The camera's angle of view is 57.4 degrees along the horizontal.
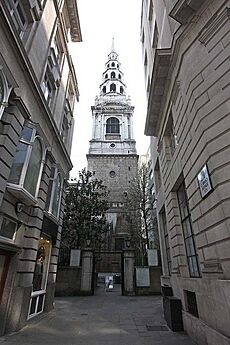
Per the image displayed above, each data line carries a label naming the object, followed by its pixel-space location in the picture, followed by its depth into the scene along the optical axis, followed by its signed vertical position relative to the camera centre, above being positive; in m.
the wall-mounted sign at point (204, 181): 5.46 +2.36
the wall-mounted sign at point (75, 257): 17.70 +1.66
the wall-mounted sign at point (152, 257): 18.17 +1.72
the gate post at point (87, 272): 16.84 +0.50
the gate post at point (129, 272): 17.01 +0.51
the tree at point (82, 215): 24.22 +6.92
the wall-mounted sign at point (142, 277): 17.19 +0.14
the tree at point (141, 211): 28.12 +8.45
